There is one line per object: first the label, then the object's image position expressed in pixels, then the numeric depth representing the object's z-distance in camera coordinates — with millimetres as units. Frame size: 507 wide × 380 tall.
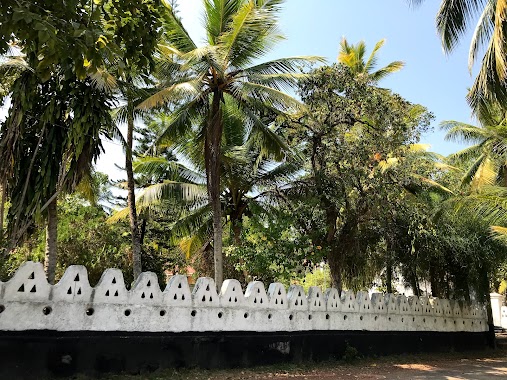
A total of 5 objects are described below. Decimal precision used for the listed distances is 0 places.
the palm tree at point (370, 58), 22469
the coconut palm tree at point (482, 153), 18341
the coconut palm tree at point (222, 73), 10969
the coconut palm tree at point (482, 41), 9656
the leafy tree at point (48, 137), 8023
